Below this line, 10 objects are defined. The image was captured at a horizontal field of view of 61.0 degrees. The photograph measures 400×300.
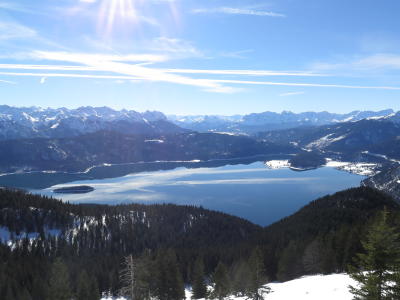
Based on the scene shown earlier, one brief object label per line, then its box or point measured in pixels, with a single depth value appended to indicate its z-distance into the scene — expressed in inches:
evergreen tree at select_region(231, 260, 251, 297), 2599.7
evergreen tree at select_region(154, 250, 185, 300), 2626.2
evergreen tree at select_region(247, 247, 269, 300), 1820.9
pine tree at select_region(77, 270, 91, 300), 2623.0
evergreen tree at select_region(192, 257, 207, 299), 3002.0
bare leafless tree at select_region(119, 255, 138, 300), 1562.6
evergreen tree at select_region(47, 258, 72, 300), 1995.6
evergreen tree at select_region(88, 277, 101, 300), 2839.6
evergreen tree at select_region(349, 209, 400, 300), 918.4
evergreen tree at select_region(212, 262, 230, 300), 2293.9
